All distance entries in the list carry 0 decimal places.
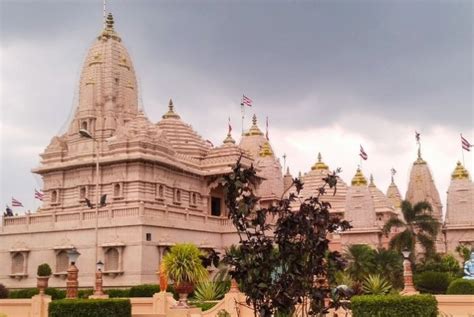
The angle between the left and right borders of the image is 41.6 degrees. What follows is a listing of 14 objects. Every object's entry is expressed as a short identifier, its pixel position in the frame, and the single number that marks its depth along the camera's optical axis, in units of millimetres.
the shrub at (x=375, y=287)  25375
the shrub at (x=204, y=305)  25156
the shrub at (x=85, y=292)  31645
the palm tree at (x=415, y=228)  42156
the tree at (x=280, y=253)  9656
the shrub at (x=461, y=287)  25233
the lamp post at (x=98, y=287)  28141
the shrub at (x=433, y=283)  33594
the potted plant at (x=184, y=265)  24547
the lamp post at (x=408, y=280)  23328
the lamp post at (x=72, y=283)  22625
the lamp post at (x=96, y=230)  32037
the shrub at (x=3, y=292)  34122
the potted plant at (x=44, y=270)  36572
